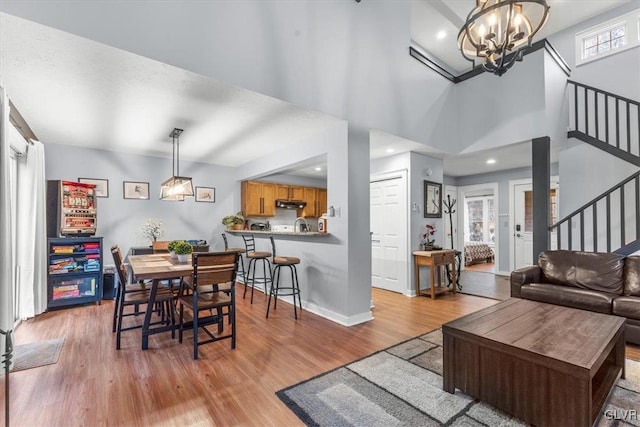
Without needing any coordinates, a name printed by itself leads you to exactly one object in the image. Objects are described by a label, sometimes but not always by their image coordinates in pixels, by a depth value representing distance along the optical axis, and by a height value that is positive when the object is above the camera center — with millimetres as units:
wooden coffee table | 1547 -888
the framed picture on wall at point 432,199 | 5137 +272
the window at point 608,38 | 4793 +3088
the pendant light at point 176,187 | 3829 +370
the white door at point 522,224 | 6250 -215
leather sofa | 2867 -810
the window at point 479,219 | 9305 -159
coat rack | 5199 -1082
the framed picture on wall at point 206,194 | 5992 +428
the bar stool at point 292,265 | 3748 -678
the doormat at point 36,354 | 2480 -1287
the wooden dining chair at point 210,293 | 2625 -812
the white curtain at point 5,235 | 1922 -139
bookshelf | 3998 -808
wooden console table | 4609 -792
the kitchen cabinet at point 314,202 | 7215 +318
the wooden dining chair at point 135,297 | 2854 -866
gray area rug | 1768 -1264
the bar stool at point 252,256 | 4266 -618
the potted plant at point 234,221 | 5977 -137
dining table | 2568 -534
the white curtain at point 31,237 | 3430 -270
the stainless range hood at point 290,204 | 6609 +246
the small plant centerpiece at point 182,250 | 3254 -401
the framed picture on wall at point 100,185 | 4918 +522
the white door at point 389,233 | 4973 -337
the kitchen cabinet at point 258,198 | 6273 +363
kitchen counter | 3757 -281
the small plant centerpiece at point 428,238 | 4993 -431
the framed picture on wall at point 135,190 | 5246 +455
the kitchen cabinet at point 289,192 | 6630 +527
